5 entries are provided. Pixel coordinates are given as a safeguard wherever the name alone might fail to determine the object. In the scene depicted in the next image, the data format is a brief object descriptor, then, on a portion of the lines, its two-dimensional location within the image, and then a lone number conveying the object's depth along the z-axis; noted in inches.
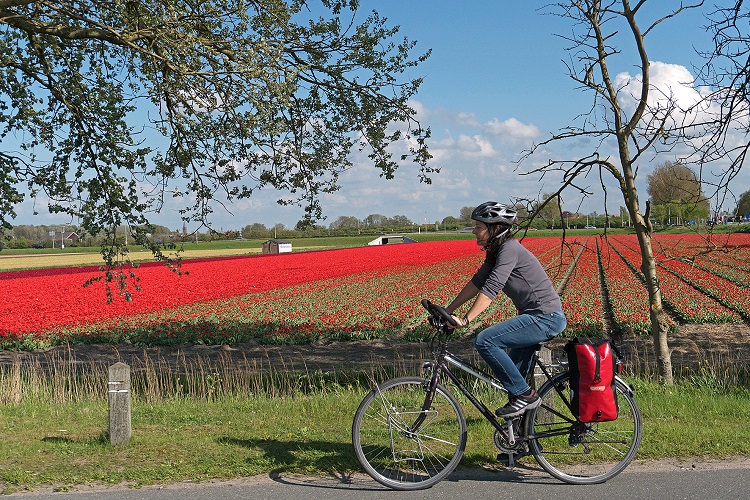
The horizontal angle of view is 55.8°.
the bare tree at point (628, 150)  338.3
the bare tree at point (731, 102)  293.4
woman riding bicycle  192.9
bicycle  196.5
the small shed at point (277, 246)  2970.0
